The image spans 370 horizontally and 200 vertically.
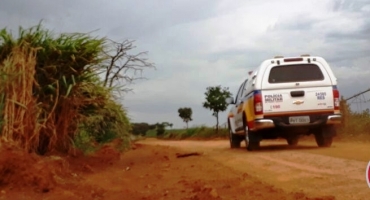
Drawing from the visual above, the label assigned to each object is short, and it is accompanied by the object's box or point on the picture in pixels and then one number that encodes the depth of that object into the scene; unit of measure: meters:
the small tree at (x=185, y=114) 48.00
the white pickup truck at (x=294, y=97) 13.51
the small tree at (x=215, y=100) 37.25
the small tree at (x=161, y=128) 47.44
